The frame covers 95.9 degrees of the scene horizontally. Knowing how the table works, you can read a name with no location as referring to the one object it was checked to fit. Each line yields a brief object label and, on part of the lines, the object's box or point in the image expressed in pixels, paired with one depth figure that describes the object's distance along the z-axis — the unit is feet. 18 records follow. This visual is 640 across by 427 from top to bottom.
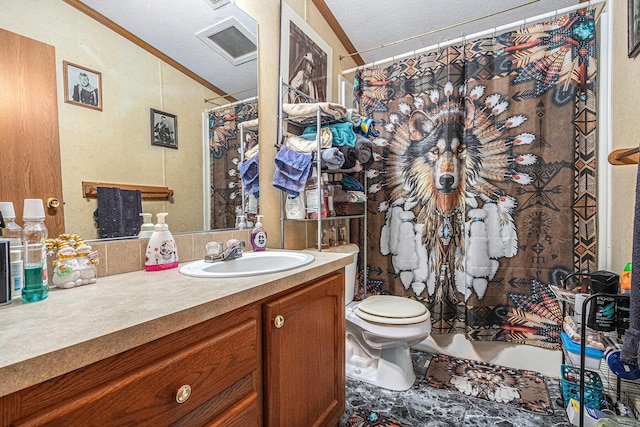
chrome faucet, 3.68
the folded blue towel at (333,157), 5.13
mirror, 2.85
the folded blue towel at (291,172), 5.12
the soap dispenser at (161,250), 3.27
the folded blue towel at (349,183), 6.40
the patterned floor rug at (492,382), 4.97
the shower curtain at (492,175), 5.30
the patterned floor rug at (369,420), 4.57
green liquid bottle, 2.21
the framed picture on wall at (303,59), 5.61
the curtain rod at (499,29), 5.17
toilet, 5.01
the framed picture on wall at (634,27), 3.79
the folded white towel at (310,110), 5.20
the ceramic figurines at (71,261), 2.56
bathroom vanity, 1.44
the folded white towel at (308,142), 5.34
